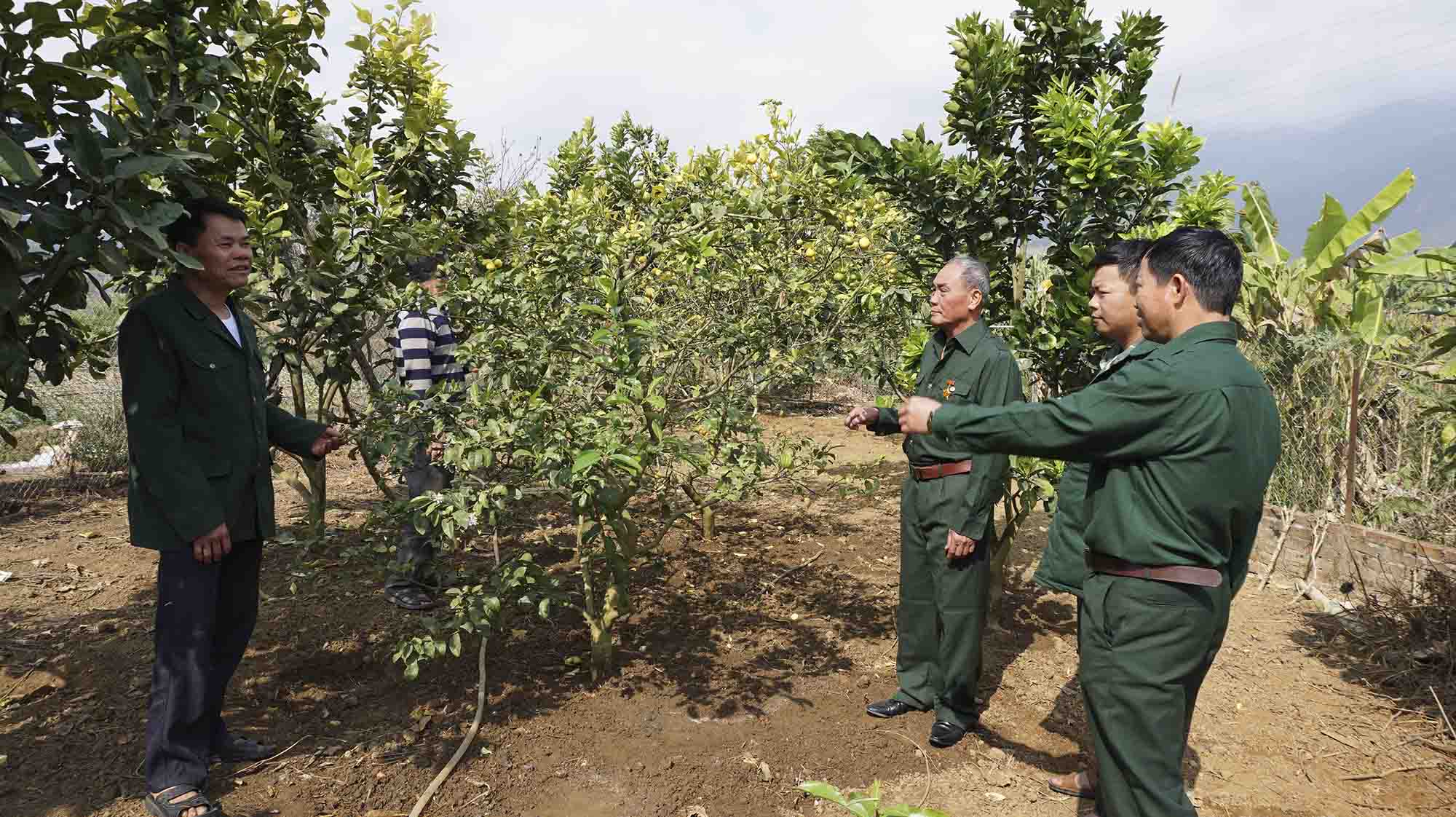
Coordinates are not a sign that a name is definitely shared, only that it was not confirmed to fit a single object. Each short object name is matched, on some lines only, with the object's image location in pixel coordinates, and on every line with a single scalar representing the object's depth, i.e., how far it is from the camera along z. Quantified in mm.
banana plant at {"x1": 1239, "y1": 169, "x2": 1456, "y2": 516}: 6359
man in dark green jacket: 2537
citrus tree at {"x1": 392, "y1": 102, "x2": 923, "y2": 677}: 2846
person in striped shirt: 4098
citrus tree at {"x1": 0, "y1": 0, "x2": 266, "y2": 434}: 2137
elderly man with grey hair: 3295
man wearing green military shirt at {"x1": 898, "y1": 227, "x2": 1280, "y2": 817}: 2055
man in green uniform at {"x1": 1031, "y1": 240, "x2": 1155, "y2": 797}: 2773
